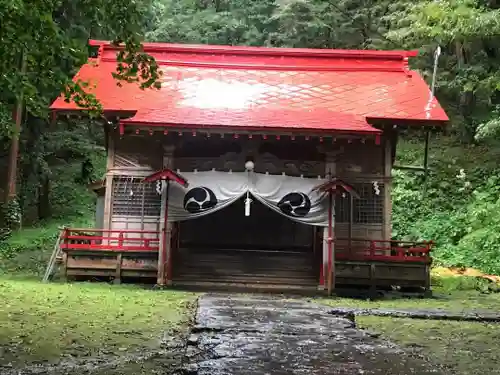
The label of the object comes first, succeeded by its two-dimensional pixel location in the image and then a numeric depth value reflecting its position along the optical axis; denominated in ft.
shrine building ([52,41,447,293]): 43.01
